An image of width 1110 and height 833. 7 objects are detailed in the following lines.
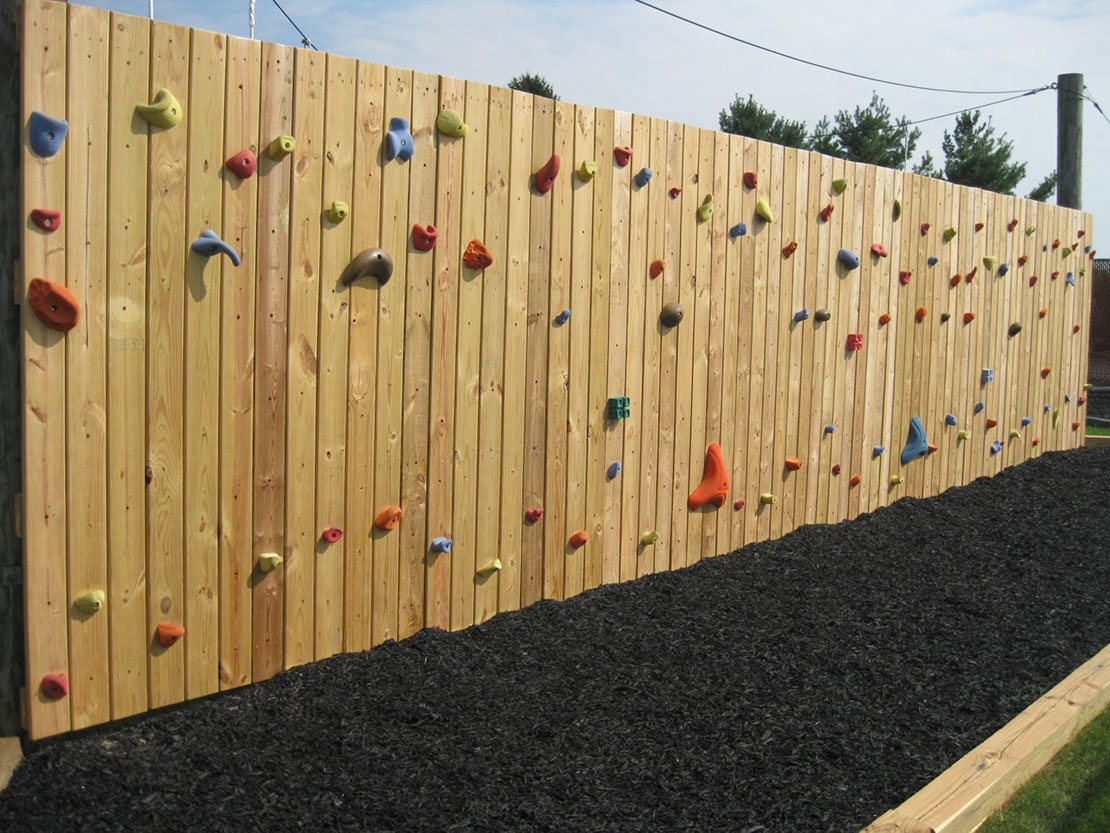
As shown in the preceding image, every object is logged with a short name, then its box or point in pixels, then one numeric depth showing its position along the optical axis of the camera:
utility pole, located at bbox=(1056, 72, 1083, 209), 10.51
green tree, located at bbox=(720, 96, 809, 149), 28.73
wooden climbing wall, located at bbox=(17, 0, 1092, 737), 2.90
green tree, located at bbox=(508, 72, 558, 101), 25.81
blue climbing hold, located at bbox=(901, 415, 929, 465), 6.40
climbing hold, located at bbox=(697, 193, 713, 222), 4.79
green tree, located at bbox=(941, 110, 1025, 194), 29.59
